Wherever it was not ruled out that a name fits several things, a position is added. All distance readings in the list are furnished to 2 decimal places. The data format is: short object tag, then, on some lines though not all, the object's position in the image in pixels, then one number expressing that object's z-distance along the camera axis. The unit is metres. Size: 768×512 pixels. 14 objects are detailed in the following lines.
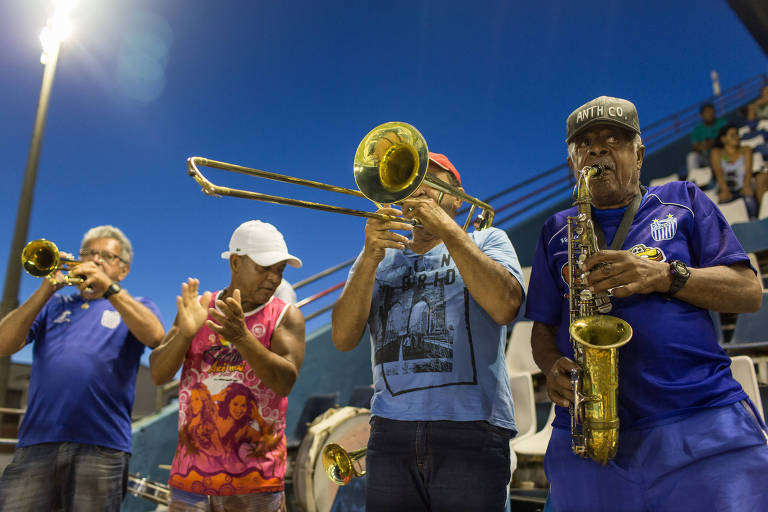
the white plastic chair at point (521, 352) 4.70
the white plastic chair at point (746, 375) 2.88
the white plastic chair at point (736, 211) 6.46
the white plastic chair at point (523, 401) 3.96
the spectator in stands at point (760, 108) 9.22
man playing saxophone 1.54
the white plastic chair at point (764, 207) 6.27
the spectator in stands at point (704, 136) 9.00
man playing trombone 2.00
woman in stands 6.98
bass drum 3.97
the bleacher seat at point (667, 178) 8.65
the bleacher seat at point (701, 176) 8.45
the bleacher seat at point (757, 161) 7.32
